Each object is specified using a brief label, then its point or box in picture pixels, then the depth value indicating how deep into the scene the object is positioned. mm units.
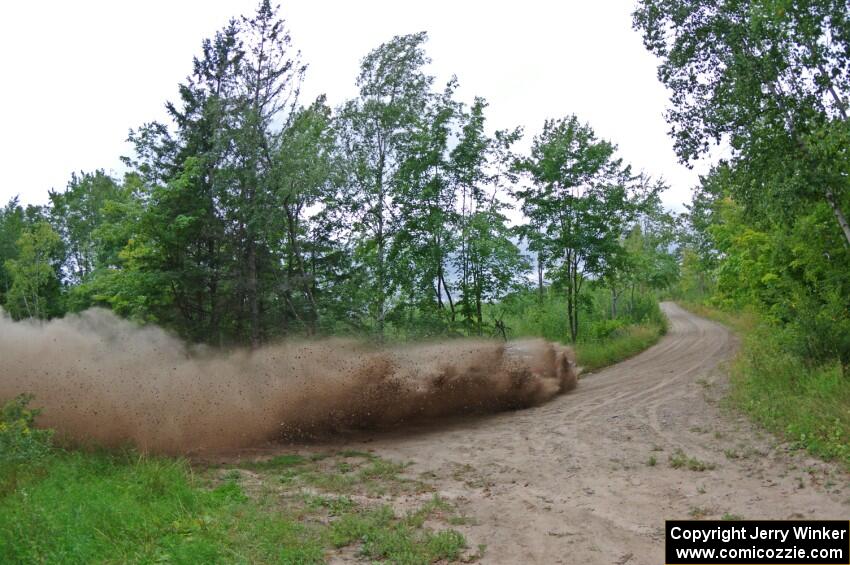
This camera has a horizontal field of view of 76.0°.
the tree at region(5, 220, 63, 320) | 35275
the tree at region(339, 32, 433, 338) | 18859
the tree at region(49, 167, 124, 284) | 39594
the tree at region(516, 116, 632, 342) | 22125
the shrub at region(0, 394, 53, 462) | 7102
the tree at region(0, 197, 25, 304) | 40625
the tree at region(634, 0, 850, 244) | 10711
